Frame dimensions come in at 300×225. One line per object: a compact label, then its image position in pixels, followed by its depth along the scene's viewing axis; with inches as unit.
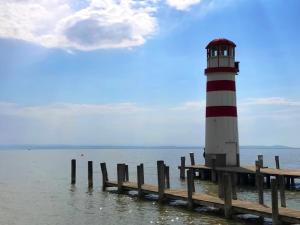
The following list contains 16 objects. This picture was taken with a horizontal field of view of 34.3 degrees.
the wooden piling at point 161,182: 1021.8
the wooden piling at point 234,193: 916.0
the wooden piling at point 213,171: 1372.8
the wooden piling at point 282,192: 878.4
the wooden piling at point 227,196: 811.4
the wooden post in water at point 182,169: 1610.5
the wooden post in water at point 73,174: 1470.7
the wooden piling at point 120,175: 1200.2
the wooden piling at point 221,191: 925.3
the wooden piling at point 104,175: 1314.0
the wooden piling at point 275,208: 718.5
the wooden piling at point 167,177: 1151.4
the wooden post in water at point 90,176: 1354.3
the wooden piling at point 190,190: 925.9
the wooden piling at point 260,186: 879.7
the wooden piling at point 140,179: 1110.4
